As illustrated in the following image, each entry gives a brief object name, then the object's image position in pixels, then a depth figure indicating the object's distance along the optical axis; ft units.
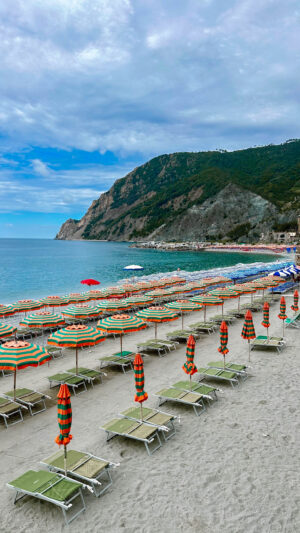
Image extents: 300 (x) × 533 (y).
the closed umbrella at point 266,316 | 46.86
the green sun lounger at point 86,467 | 20.36
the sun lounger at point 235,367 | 37.73
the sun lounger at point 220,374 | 36.04
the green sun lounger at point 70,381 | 35.60
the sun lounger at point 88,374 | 36.91
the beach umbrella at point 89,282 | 91.40
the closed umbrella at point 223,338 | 36.04
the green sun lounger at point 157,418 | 26.32
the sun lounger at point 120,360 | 41.72
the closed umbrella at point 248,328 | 40.19
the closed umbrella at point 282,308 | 52.17
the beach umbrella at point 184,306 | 52.37
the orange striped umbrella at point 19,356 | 28.22
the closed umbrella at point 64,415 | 19.81
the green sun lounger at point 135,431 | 24.64
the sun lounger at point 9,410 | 29.04
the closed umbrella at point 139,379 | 25.14
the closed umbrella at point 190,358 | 30.66
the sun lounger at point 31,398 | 31.14
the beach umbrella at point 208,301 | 57.77
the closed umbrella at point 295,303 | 66.08
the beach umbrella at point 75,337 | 34.27
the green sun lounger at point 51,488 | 18.40
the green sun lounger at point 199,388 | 32.58
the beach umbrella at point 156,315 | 44.55
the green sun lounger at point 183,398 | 30.29
